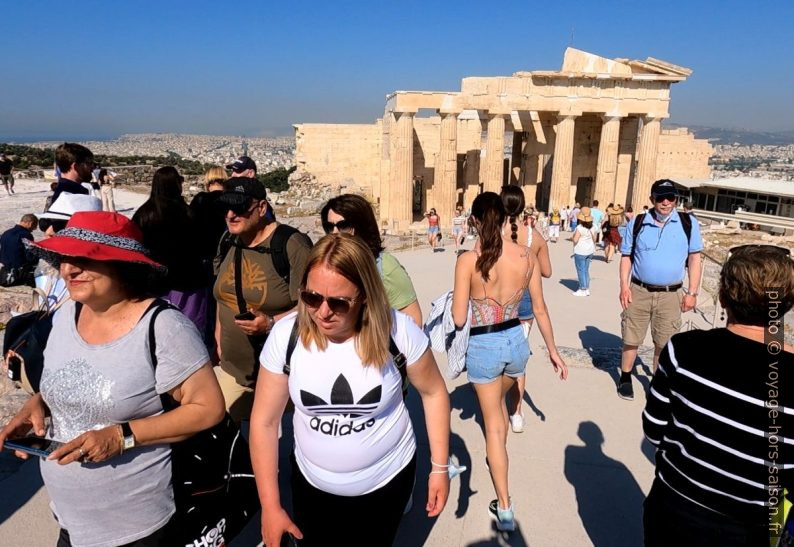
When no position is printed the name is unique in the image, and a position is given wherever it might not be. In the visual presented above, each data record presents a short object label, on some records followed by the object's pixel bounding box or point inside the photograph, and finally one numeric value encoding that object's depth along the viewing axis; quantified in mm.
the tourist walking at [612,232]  10875
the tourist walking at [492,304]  3207
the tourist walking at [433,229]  14180
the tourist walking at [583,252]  8219
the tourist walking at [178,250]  3422
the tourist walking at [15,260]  5711
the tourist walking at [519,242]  4055
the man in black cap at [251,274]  3072
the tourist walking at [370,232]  3002
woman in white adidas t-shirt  2002
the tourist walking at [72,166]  4387
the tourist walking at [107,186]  9945
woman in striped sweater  1765
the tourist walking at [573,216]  18242
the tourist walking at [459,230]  13227
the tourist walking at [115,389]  1901
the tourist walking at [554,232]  14055
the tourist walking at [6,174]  18242
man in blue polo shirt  4480
